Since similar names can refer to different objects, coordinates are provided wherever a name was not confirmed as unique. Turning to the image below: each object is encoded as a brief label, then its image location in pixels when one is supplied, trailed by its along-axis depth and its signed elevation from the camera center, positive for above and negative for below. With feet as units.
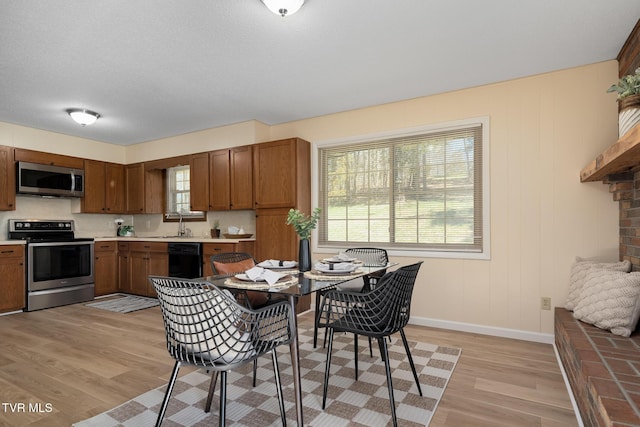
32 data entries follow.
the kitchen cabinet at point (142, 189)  19.84 +1.45
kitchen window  19.73 +1.21
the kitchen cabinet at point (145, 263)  17.34 -2.43
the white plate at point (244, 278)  7.05 -1.29
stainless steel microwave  16.16 +1.66
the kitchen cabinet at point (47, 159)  16.25 +2.71
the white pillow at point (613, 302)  7.35 -1.89
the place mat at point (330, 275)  7.34 -1.31
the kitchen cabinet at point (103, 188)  18.75 +1.49
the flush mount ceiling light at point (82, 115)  14.16 +3.97
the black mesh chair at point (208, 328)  5.15 -1.71
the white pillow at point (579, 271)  8.72 -1.52
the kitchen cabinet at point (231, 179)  15.84 +1.64
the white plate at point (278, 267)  8.59 -1.26
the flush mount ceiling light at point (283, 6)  7.09 +4.18
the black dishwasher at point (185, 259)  15.96 -2.06
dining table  6.12 -1.32
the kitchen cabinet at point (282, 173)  14.57 +1.72
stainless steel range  15.55 -2.22
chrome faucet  19.23 -0.73
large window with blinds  12.16 +0.85
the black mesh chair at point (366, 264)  9.49 -1.44
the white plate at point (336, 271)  7.86 -1.27
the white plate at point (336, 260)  8.80 -1.16
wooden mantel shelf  6.01 +1.10
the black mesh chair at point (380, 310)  6.53 -1.83
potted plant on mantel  6.75 +2.17
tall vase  8.54 -1.02
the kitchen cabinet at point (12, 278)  14.60 -2.60
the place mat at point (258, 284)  6.54 -1.32
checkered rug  6.64 -3.82
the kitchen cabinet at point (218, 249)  15.01 -1.46
